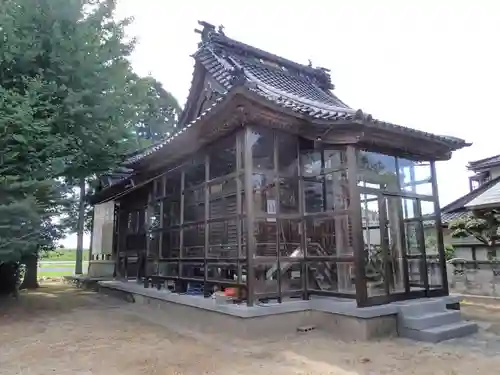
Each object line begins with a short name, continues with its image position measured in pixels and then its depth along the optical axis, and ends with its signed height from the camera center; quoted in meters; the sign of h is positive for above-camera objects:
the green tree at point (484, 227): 10.29 +0.56
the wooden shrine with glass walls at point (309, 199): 5.62 +0.84
